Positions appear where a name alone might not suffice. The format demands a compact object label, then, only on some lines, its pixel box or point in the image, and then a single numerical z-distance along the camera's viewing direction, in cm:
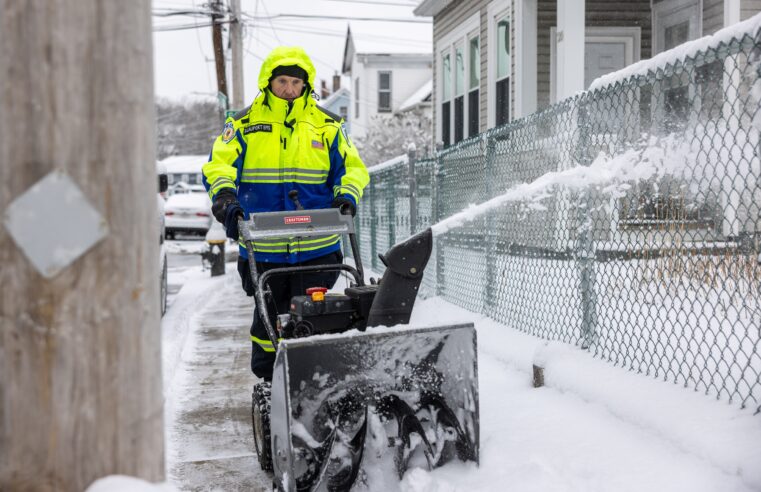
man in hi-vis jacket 425
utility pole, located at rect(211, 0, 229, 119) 2188
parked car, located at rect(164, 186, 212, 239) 2303
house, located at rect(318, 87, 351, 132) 4838
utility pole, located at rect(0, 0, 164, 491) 164
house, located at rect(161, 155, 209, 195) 7506
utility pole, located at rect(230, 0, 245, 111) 2045
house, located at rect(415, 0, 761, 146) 1017
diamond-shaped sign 166
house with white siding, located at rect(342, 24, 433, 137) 3650
